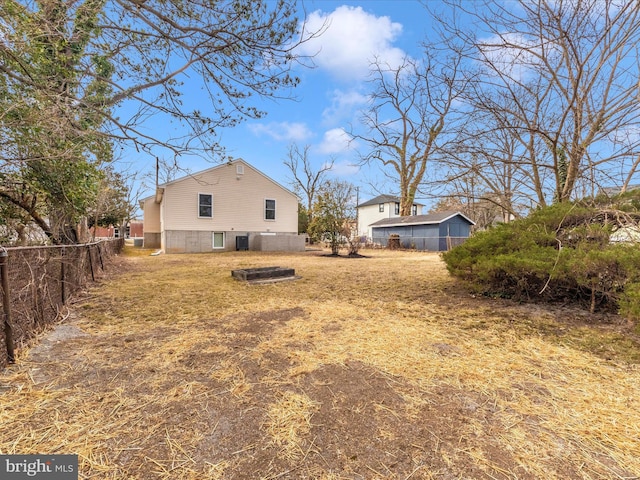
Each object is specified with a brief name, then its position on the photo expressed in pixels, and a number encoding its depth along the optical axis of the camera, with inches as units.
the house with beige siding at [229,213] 630.5
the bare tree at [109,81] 139.5
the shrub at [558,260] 133.2
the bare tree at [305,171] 1128.8
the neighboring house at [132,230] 1366.9
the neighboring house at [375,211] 1241.8
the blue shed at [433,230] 791.1
